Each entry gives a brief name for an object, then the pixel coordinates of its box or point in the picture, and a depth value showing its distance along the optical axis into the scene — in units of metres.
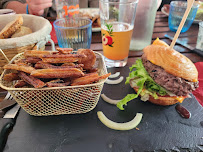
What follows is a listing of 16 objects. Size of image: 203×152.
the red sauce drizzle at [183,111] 0.23
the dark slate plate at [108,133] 0.19
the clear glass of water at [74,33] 0.32
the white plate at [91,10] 0.51
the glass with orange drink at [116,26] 0.32
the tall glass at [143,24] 0.36
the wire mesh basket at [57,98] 0.19
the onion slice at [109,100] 0.25
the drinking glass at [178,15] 0.43
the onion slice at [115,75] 0.32
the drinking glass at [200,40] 0.36
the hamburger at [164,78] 0.24
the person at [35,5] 0.47
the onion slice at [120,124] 0.21
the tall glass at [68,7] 0.42
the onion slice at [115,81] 0.30
